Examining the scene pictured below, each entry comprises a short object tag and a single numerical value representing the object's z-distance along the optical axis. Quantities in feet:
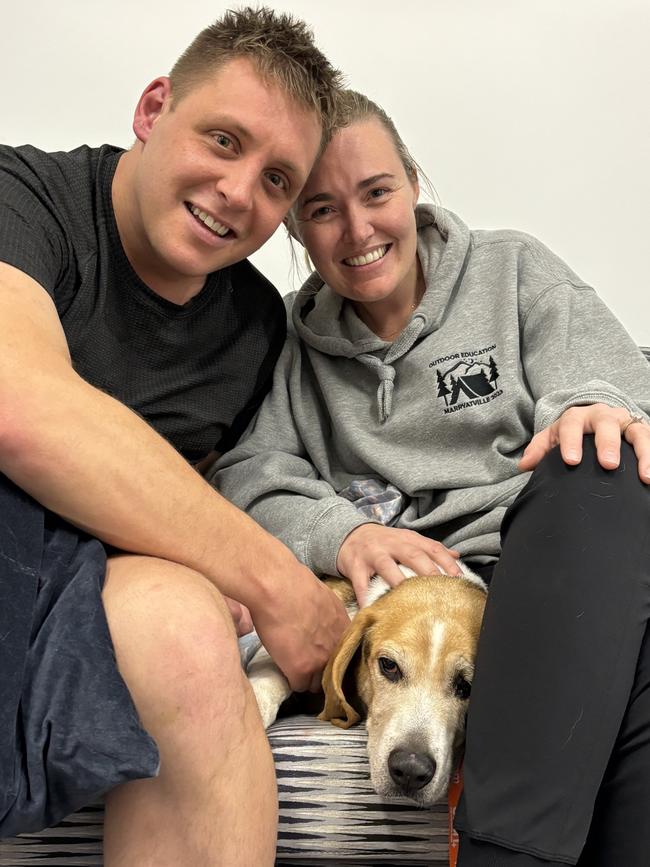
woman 4.02
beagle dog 4.97
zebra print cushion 4.87
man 3.76
